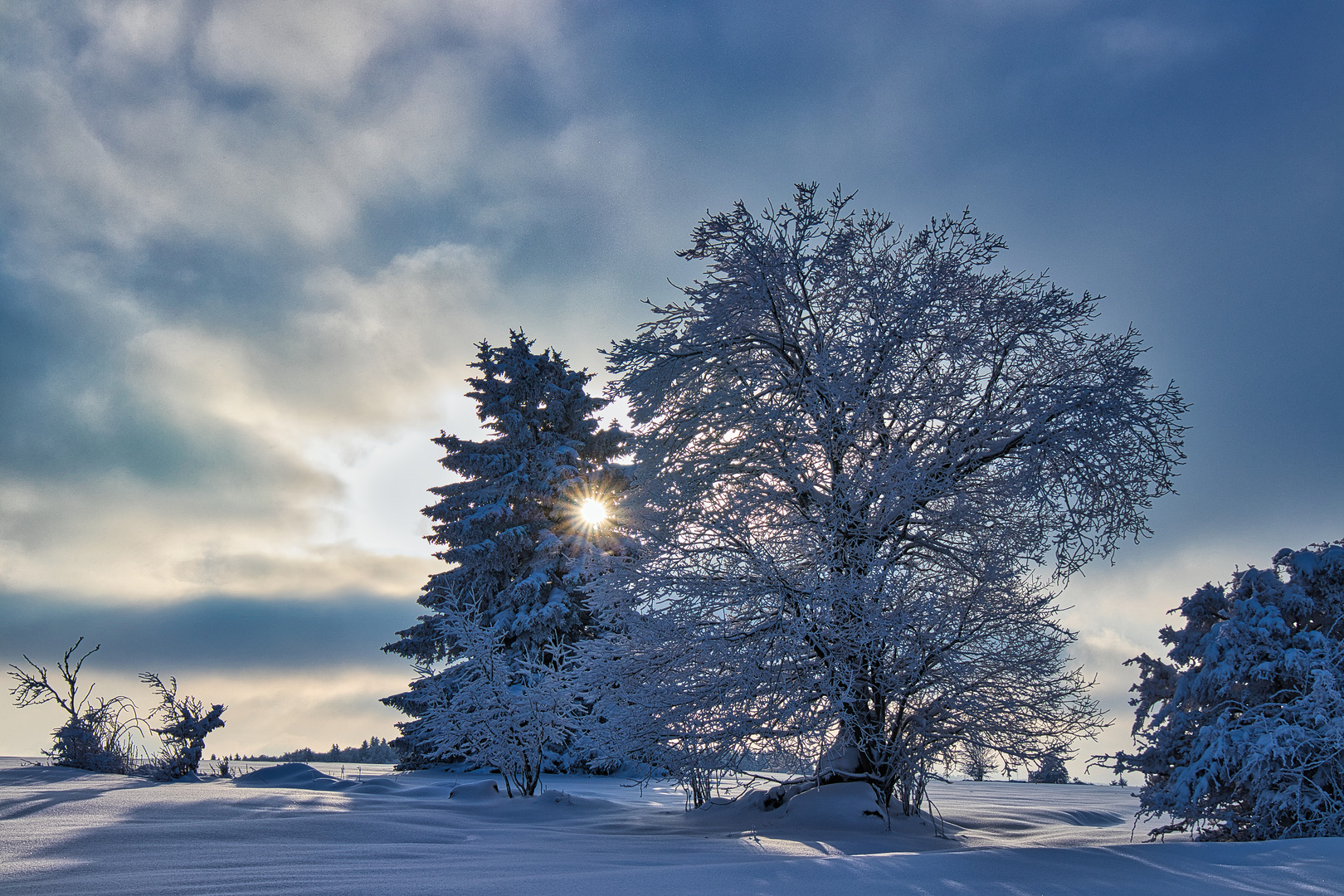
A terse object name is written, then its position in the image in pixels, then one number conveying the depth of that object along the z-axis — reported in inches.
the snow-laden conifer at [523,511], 724.0
